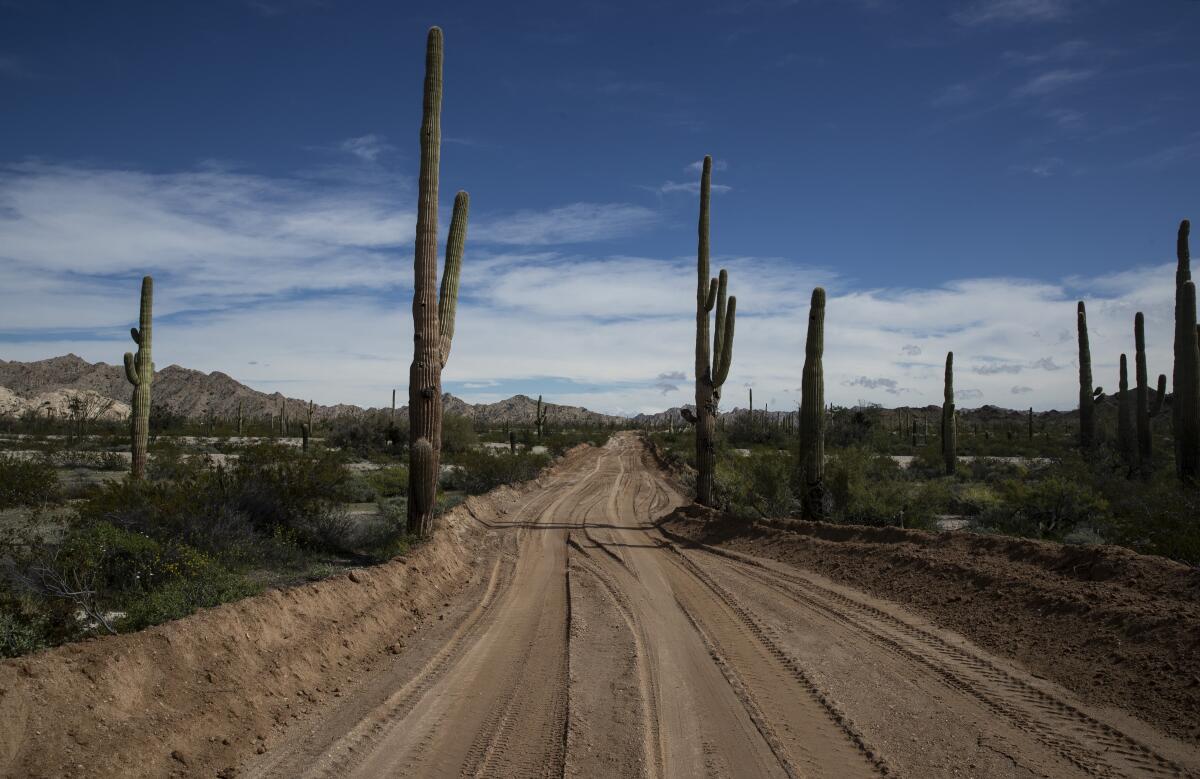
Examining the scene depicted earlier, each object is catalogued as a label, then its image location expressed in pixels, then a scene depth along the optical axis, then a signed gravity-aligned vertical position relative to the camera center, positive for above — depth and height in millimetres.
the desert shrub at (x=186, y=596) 6914 -1791
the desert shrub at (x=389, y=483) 24766 -2121
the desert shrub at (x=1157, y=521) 9969 -1376
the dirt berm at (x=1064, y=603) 6660 -2027
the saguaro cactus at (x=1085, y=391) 30891 +1587
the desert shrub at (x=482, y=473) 27656 -1946
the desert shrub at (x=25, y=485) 16266 -1567
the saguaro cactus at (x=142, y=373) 21578 +1235
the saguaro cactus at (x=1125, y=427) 27856 +144
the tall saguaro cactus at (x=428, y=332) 13406 +1595
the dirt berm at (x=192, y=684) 4848 -2105
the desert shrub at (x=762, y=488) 18844 -1638
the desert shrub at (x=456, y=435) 43891 -889
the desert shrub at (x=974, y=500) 17953 -1806
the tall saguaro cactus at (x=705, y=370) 21266 +1542
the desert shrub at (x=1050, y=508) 14484 -1524
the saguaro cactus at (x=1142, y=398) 26312 +1179
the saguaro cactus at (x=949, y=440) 30781 -477
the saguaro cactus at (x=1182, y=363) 19141 +1799
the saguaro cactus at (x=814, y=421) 17031 +112
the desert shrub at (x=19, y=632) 6023 -1815
